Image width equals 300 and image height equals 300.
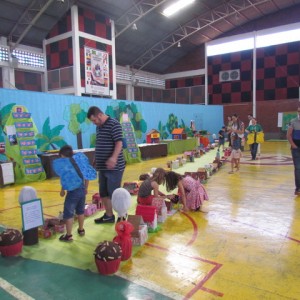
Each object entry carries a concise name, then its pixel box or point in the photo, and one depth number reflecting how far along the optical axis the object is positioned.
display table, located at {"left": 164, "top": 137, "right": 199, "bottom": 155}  12.61
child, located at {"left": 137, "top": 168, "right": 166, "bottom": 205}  4.27
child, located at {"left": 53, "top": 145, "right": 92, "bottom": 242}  3.23
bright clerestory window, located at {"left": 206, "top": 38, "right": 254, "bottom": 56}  20.00
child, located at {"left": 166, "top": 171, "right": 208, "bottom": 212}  4.36
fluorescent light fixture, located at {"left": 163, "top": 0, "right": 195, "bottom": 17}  15.61
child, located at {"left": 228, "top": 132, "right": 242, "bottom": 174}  7.56
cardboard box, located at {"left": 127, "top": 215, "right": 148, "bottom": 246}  3.23
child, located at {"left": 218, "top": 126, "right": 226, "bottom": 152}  13.17
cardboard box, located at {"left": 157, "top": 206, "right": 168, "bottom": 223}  3.99
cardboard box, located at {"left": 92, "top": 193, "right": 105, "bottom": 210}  4.68
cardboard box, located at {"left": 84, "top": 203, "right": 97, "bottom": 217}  4.34
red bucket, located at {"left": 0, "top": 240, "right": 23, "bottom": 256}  3.02
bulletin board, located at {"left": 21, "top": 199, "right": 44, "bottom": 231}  3.20
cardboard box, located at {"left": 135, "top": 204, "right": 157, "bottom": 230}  3.64
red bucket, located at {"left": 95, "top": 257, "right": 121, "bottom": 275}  2.58
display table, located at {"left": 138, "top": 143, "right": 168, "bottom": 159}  10.90
